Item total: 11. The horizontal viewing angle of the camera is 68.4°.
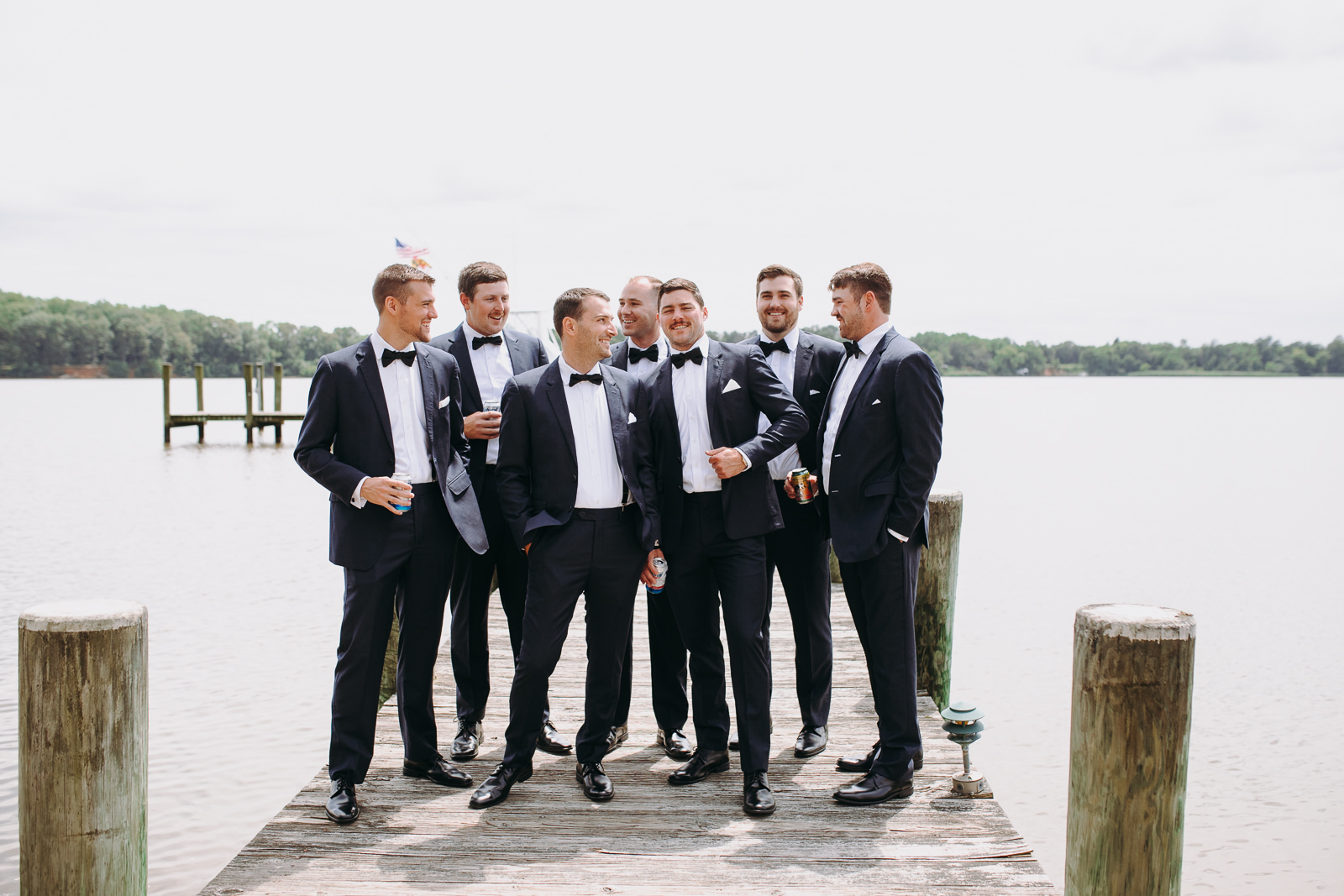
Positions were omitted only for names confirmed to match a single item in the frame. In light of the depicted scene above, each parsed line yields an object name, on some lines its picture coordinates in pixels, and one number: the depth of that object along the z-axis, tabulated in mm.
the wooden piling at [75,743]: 2975
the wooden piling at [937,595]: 5801
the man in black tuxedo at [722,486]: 3994
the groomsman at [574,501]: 3975
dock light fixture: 3986
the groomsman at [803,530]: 4578
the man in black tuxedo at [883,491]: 3898
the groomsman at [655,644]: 4574
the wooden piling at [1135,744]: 2889
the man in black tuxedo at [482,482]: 4598
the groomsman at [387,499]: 3877
